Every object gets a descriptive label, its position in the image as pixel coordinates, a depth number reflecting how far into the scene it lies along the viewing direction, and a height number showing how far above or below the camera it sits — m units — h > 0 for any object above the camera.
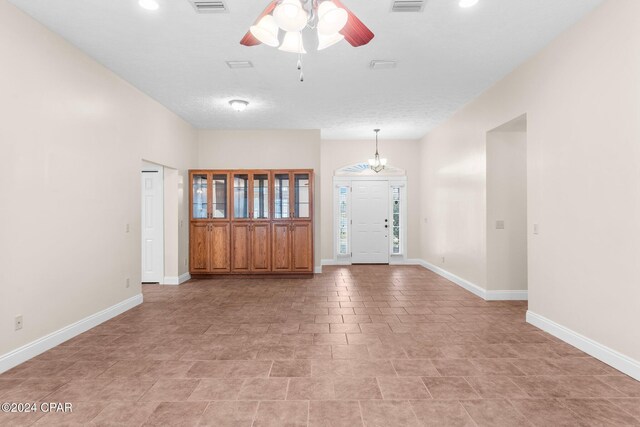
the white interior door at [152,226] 6.20 -0.18
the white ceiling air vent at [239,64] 4.07 +1.72
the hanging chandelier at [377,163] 7.75 +1.11
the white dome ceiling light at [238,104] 5.35 +1.66
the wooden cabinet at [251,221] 6.73 -0.12
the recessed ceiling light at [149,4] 2.91 +1.72
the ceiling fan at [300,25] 2.05 +1.17
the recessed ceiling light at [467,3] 2.90 +1.71
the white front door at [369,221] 8.67 -0.17
